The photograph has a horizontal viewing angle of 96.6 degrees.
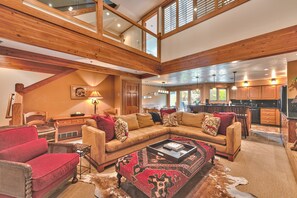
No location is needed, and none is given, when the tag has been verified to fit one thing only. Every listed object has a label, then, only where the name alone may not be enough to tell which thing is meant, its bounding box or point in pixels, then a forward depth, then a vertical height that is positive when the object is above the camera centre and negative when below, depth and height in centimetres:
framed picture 484 +24
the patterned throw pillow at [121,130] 280 -69
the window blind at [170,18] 516 +320
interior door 582 +4
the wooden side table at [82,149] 214 -84
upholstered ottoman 148 -93
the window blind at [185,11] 464 +313
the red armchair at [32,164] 143 -85
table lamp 498 +5
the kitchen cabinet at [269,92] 676 +26
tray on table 190 -86
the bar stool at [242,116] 452 -66
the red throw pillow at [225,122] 323 -60
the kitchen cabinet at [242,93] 756 +24
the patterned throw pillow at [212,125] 321 -70
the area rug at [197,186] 185 -135
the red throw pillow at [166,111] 441 -45
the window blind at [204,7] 411 +292
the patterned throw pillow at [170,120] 409 -70
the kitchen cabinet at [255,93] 714 +23
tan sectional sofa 250 -96
